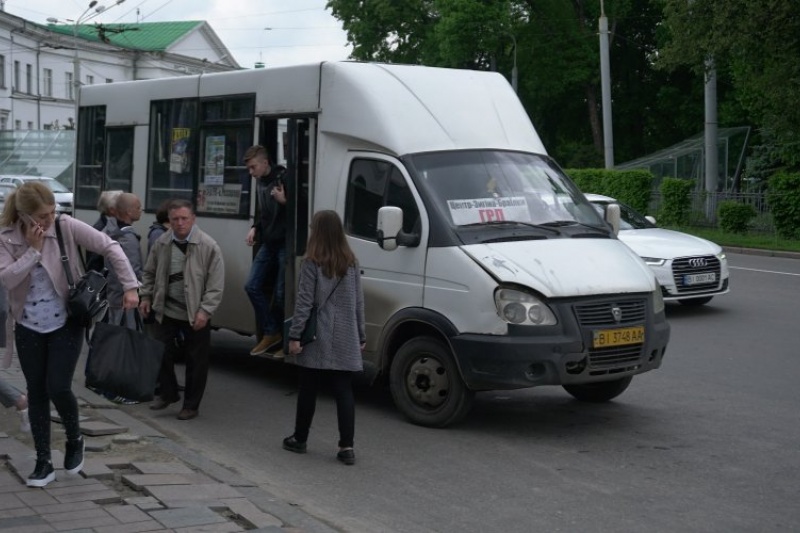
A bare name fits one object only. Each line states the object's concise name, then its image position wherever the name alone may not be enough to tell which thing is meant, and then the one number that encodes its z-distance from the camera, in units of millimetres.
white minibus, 8461
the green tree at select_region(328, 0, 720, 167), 52750
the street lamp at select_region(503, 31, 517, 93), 49406
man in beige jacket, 9148
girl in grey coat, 7738
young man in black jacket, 10469
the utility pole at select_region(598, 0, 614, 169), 35625
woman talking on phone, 6543
